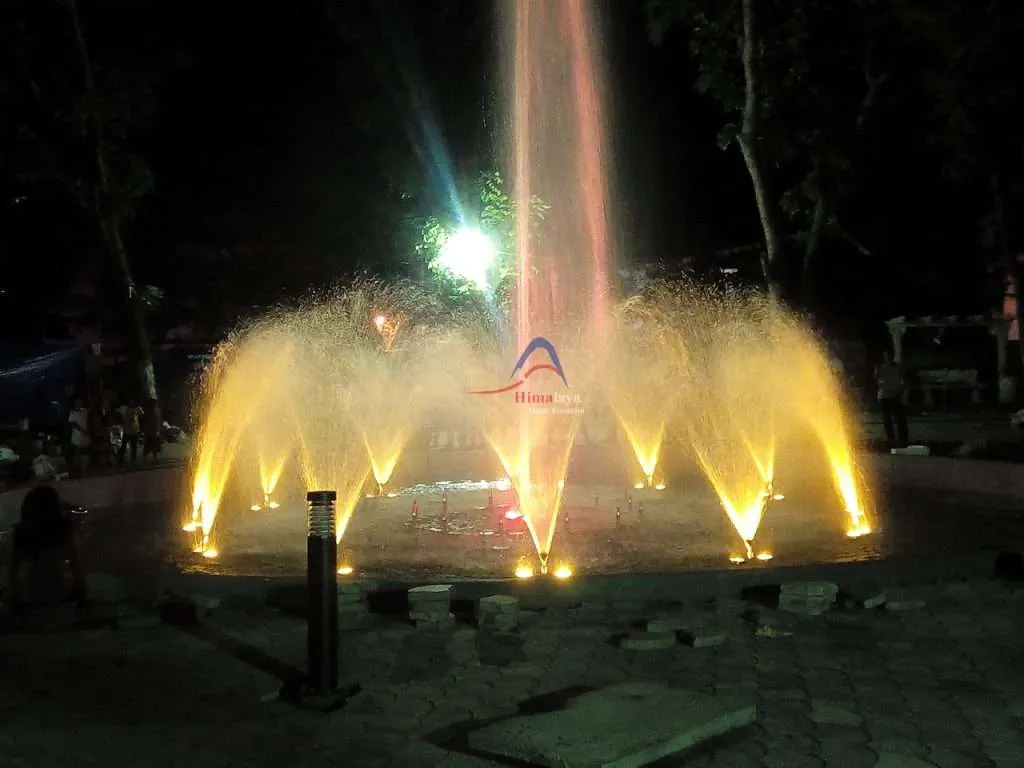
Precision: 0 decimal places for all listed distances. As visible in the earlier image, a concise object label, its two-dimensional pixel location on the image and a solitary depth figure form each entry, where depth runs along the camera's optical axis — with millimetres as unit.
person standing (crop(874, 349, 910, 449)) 17688
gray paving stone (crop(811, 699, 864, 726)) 5742
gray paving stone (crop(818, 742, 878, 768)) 5176
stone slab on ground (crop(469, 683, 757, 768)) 5141
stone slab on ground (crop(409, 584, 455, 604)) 7973
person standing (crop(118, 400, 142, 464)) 19988
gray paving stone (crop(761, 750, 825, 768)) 5180
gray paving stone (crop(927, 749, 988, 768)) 5137
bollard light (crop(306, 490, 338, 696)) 6215
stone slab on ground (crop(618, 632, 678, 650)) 7191
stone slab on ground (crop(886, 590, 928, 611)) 8117
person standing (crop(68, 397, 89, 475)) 19391
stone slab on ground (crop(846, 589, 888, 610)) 8180
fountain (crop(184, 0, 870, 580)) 14203
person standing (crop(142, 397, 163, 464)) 21000
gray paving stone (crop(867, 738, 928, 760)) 5285
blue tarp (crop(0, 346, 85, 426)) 21766
